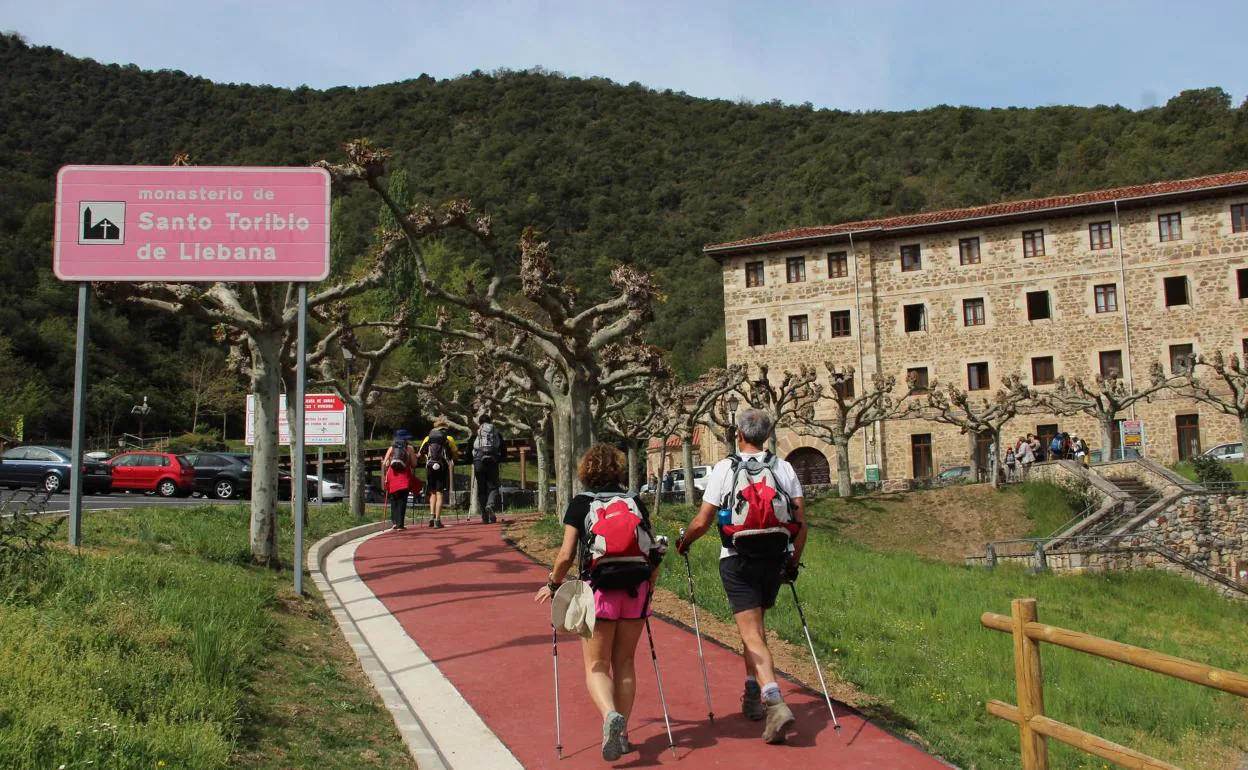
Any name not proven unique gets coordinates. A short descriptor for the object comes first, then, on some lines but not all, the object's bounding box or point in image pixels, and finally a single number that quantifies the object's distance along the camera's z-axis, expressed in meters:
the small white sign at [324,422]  20.08
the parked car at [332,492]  38.22
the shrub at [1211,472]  34.03
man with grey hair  6.08
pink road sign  10.66
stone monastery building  46.81
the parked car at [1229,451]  41.47
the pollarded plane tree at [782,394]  35.81
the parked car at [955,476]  40.06
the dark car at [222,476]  30.70
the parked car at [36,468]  29.27
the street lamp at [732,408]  31.26
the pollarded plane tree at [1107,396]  38.31
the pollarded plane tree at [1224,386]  37.28
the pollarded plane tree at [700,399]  33.09
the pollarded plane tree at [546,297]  13.69
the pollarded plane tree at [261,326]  12.07
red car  31.16
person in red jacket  17.70
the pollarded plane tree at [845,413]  37.94
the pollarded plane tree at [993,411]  37.16
